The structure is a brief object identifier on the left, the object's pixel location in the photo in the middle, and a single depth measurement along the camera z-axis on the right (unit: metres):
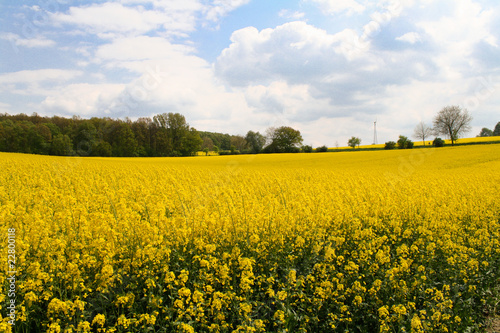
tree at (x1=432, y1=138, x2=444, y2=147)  58.69
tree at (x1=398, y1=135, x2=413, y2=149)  58.88
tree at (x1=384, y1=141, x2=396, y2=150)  62.28
